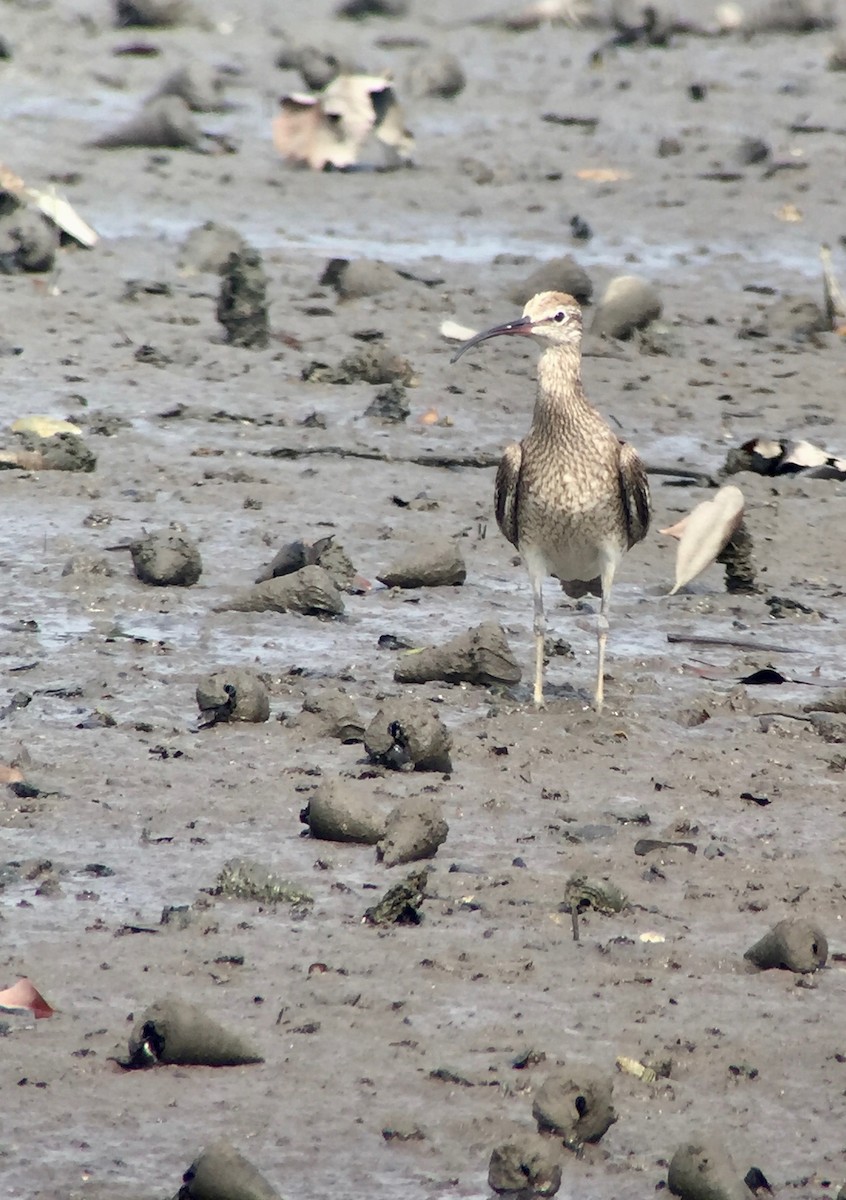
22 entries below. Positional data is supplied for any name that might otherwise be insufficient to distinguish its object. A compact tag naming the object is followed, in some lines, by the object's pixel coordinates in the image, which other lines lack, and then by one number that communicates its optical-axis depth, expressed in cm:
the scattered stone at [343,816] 1116
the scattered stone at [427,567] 1568
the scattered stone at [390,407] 1937
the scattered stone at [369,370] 2039
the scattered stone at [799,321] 2311
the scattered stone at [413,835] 1098
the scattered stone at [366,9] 4250
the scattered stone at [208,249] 2434
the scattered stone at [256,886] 1045
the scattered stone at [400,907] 1026
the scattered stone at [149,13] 3953
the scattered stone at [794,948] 987
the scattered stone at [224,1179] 760
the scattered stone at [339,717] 1277
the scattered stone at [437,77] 3525
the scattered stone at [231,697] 1273
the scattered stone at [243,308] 2148
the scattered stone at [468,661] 1387
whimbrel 1431
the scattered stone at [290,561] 1530
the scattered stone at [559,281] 2284
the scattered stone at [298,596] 1491
